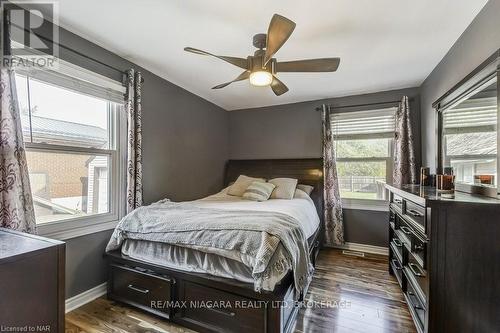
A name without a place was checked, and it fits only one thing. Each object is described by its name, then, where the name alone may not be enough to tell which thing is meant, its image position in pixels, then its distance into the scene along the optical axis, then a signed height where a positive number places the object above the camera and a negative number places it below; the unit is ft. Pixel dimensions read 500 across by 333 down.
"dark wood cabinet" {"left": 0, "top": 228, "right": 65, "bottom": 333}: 3.54 -1.92
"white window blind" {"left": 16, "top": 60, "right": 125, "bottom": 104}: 5.98 +2.41
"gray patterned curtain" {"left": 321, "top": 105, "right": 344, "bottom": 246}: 11.27 -1.28
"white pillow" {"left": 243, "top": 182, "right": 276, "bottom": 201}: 10.45 -1.13
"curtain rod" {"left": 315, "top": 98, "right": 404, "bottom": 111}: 10.83 +3.01
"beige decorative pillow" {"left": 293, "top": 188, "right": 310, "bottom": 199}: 10.96 -1.34
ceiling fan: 6.09 +2.77
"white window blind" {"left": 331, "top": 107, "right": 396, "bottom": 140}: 11.06 +2.10
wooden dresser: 4.11 -1.75
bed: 4.97 -2.92
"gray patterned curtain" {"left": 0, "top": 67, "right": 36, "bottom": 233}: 5.16 -0.02
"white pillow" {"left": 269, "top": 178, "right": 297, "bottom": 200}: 10.87 -1.02
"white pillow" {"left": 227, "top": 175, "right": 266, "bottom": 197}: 11.54 -0.94
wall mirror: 4.94 +0.94
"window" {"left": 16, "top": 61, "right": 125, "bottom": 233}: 6.07 +0.66
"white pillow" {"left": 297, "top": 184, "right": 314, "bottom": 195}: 11.61 -1.07
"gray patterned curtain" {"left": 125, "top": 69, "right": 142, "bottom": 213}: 7.77 +0.83
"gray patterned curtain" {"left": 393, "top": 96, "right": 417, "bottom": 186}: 10.05 +0.66
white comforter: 7.77 -1.48
